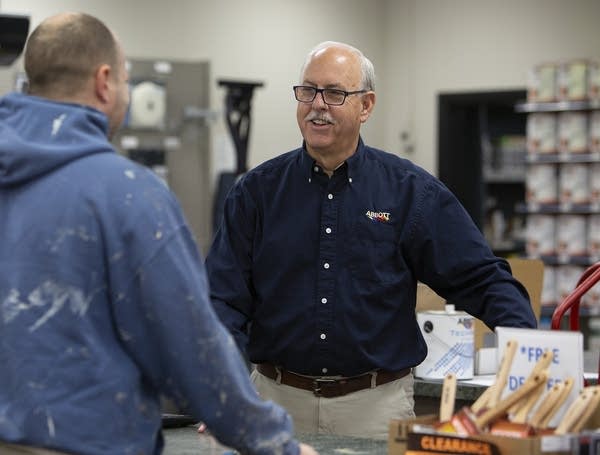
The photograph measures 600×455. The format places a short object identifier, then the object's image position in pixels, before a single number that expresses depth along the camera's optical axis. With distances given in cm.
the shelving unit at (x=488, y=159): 1049
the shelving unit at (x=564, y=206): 920
